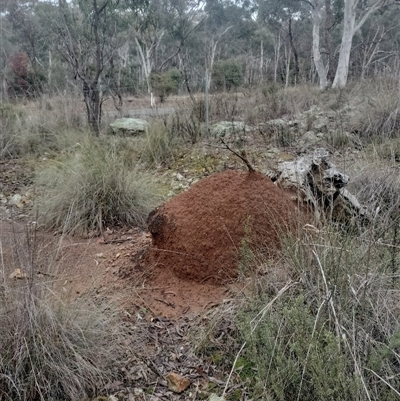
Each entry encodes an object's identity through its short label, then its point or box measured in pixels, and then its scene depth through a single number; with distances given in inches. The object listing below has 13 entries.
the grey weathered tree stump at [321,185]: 117.3
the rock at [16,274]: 84.8
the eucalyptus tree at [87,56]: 270.2
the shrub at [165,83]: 646.2
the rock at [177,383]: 74.3
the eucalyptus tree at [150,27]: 775.1
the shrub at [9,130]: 244.0
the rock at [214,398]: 67.7
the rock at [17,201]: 175.3
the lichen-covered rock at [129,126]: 285.4
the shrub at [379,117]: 231.1
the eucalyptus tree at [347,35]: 605.0
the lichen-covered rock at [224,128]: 254.8
